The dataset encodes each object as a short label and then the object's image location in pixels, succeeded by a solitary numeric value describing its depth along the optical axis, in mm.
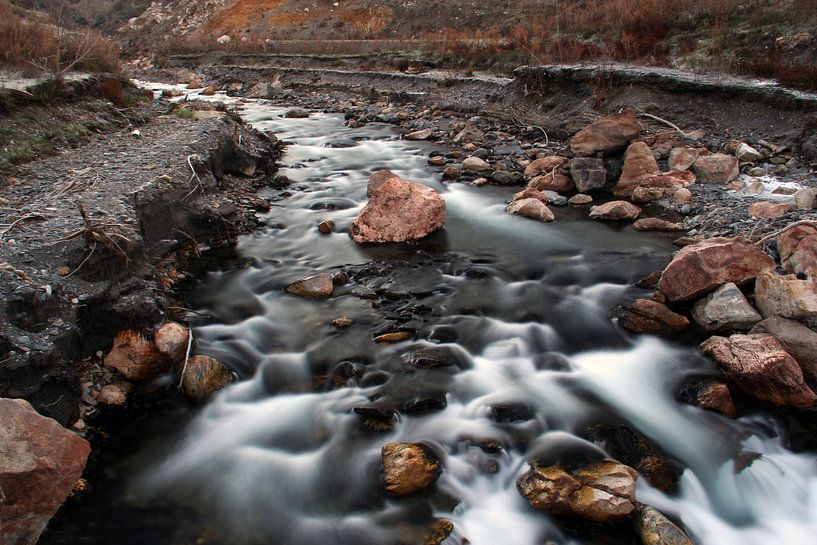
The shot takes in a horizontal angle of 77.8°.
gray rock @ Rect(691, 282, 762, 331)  4629
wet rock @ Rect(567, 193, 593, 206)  8477
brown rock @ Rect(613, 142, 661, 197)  8562
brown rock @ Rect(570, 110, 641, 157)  8961
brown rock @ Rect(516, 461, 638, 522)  3166
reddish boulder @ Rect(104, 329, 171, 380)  4320
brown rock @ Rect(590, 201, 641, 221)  7625
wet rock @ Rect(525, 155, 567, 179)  9273
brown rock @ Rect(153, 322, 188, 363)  4465
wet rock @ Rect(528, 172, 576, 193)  8922
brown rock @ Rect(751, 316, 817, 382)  4066
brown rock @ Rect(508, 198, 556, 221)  7829
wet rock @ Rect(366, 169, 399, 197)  8602
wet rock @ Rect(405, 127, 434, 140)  13193
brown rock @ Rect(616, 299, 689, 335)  5008
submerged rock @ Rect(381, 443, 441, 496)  3484
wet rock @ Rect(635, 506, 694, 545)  2990
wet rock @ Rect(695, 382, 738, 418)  4051
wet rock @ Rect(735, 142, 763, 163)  8406
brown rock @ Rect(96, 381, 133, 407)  4090
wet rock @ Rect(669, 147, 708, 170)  8608
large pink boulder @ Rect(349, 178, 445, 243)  7027
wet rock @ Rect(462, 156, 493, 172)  10062
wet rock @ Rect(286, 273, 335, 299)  5871
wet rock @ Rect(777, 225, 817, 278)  4828
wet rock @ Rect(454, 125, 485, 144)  12164
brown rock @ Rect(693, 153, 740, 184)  8039
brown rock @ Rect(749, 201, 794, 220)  6453
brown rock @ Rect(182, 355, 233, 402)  4344
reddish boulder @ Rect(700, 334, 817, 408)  3877
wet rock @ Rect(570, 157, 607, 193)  8719
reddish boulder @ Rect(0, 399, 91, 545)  2697
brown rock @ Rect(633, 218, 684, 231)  7094
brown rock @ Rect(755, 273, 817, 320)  4414
